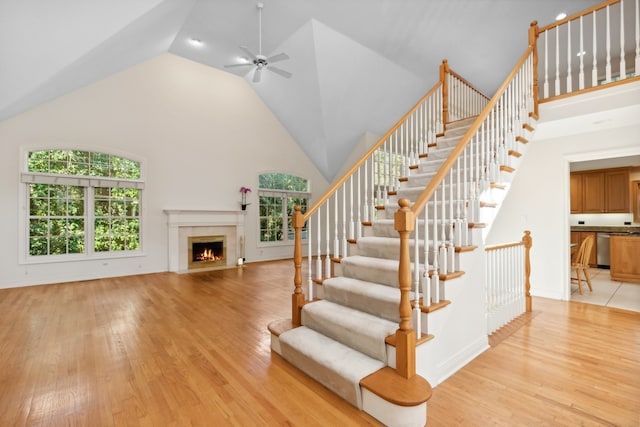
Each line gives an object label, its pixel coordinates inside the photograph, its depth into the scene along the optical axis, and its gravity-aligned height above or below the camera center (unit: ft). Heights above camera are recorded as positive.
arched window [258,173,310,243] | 27.22 +1.23
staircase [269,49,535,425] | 6.34 -2.17
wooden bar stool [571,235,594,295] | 15.52 -2.36
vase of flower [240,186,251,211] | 25.13 +1.61
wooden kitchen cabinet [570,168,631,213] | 21.71 +1.66
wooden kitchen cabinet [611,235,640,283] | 17.93 -2.73
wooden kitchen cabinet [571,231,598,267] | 22.38 -2.16
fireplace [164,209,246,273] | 21.53 -1.34
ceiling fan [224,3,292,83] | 16.37 +8.65
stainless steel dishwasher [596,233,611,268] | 22.03 -2.78
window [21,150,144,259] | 17.84 +0.84
